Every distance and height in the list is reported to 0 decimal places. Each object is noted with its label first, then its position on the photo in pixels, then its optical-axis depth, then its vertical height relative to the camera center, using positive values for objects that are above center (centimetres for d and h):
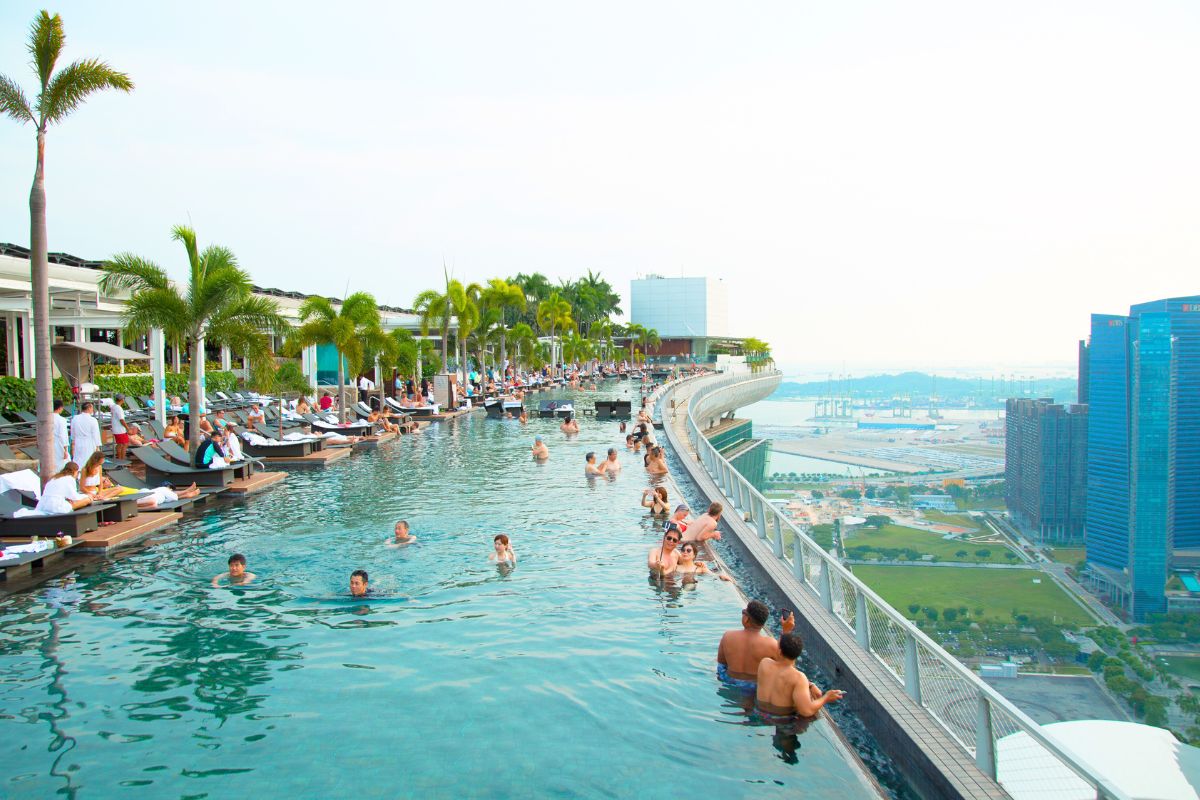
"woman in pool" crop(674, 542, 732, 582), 1002 -226
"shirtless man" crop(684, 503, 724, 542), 1137 -206
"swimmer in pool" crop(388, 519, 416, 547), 1185 -223
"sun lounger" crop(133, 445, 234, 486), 1541 -175
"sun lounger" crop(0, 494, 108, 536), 1083 -187
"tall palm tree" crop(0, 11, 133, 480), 1233 +379
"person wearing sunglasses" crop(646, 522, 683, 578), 997 -214
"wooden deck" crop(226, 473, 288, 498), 1591 -209
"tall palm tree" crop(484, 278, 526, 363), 4553 +426
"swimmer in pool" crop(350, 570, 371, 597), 931 -226
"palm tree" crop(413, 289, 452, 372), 3834 +298
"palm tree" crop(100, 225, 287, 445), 1623 +138
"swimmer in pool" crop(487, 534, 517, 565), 1082 -223
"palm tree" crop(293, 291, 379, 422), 2702 +161
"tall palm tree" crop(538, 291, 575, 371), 7012 +520
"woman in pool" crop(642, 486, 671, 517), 1385 -210
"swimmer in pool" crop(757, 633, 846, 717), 609 -227
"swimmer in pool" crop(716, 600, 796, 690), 678 -219
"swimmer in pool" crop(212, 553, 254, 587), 998 -233
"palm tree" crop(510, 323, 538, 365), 5875 +243
